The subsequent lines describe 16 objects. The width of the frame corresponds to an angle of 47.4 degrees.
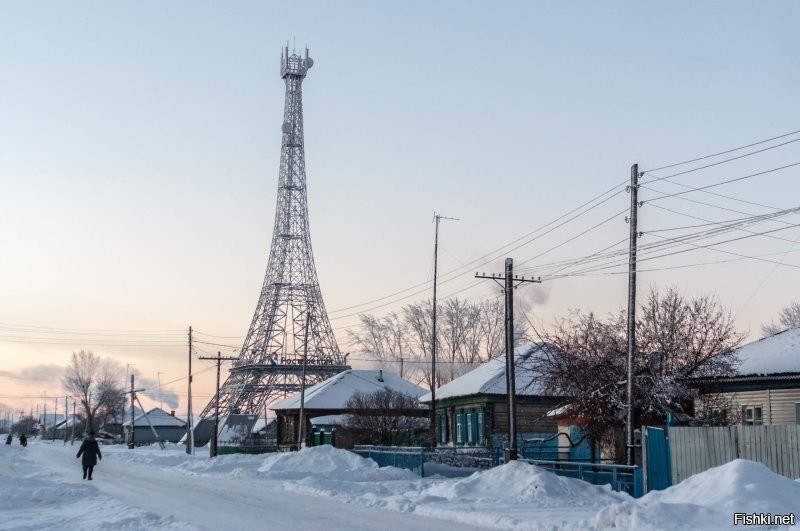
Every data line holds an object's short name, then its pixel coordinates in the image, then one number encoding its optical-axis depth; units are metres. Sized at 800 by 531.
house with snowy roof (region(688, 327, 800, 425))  27.09
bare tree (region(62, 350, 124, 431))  148.50
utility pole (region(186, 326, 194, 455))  61.91
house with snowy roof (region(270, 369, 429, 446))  60.48
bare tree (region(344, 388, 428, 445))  45.72
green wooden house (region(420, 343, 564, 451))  44.31
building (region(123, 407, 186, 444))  122.38
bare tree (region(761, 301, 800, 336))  72.88
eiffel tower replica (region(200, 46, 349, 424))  85.62
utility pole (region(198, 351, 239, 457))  52.80
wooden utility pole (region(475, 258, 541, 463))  27.05
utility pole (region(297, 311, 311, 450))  47.22
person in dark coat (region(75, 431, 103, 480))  30.62
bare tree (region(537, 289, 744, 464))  28.28
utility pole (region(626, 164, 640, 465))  22.98
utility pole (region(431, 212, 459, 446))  44.51
